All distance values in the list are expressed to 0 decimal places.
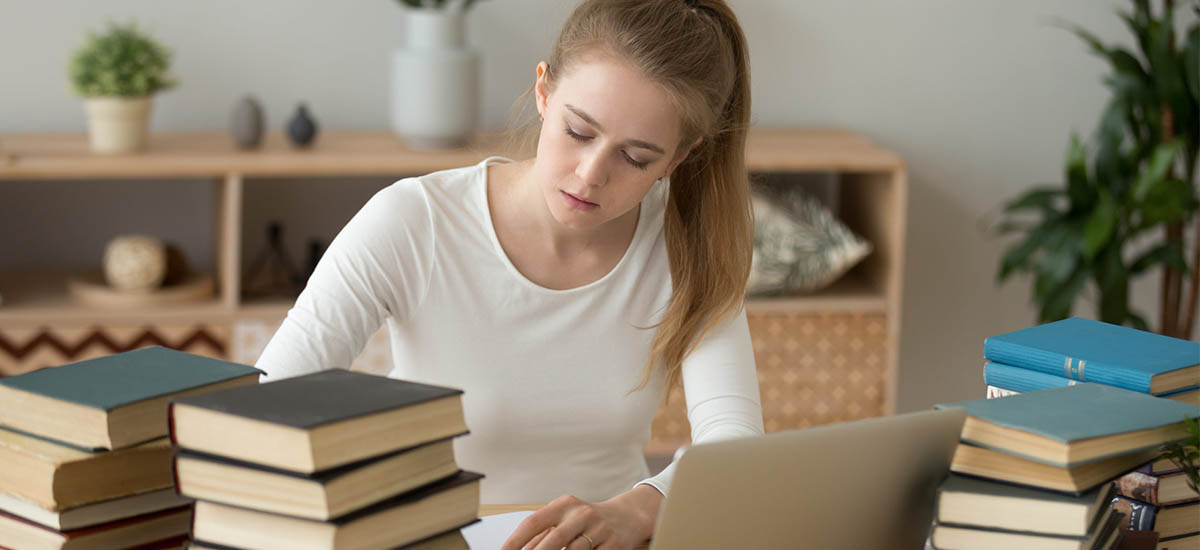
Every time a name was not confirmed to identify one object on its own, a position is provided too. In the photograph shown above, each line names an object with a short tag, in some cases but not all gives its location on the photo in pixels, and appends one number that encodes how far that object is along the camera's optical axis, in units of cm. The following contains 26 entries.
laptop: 274
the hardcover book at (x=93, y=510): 279
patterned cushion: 444
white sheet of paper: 297
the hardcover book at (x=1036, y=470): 282
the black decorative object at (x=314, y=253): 453
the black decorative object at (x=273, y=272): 453
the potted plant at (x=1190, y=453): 286
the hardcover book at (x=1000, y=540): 282
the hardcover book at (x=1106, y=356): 298
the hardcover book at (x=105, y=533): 279
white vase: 444
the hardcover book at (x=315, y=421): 269
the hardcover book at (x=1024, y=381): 301
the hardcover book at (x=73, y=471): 278
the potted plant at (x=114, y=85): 433
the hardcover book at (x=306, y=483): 269
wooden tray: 433
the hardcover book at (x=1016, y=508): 282
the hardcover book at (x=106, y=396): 277
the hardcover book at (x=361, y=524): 271
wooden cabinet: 430
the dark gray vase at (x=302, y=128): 443
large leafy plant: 438
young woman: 322
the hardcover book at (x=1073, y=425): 281
